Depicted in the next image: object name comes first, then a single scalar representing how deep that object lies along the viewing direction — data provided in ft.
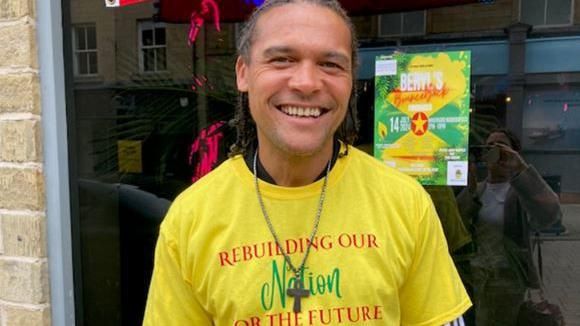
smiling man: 3.92
